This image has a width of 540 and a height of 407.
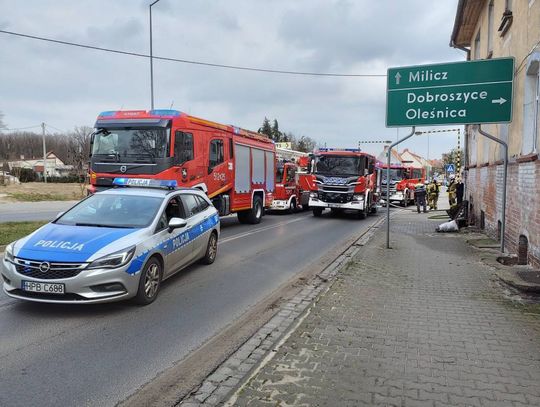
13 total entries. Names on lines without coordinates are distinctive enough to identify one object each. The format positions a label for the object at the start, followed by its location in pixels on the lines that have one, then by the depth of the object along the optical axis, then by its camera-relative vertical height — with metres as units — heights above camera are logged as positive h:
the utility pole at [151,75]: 20.84 +4.66
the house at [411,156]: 74.28 +3.68
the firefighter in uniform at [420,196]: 23.33 -0.91
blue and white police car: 5.11 -0.90
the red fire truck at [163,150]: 11.05 +0.68
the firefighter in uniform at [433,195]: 25.67 -0.95
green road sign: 9.02 +1.78
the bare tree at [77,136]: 92.62 +8.57
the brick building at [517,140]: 7.48 +0.81
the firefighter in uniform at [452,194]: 20.71 -0.71
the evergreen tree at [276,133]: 103.26 +10.18
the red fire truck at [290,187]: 20.45 -0.43
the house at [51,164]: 98.06 +2.89
